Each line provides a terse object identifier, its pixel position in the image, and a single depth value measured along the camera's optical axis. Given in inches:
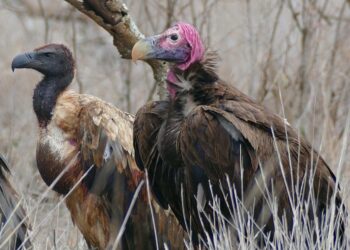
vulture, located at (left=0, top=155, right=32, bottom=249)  460.8
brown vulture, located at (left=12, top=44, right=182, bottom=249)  553.3
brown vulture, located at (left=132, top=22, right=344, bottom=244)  470.3
